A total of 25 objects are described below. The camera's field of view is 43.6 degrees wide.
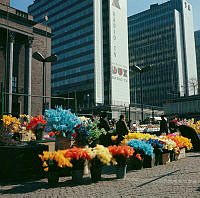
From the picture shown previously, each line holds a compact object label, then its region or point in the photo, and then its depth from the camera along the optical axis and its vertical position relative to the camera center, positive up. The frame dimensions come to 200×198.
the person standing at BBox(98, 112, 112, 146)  11.70 -0.57
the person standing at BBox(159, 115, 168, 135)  14.46 -0.28
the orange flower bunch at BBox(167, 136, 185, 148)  10.91 -0.95
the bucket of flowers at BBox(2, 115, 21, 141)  9.51 -0.05
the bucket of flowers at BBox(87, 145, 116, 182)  6.78 -1.03
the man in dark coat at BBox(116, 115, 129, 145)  10.45 -0.30
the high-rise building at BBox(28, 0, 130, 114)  81.25 +23.43
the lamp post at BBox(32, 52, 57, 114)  15.15 +4.10
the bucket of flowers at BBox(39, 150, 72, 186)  6.39 -1.05
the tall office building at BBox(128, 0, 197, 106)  115.75 +34.53
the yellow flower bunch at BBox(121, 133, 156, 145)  9.96 -0.61
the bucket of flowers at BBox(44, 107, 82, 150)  7.27 -0.04
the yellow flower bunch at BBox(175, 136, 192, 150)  11.65 -0.95
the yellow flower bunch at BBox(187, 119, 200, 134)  16.05 -0.35
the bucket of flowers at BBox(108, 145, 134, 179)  7.22 -1.04
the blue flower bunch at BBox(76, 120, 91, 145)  7.54 -0.32
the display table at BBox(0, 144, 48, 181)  7.28 -1.15
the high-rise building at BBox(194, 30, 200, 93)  149.82 +47.23
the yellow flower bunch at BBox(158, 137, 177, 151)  9.88 -0.94
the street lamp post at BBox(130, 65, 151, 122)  20.28 +4.34
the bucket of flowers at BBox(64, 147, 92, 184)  6.56 -1.00
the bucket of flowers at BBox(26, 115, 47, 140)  9.33 -0.10
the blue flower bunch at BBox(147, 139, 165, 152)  9.44 -0.86
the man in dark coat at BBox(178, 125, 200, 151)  13.67 -0.79
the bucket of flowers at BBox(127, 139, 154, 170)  8.69 -1.08
